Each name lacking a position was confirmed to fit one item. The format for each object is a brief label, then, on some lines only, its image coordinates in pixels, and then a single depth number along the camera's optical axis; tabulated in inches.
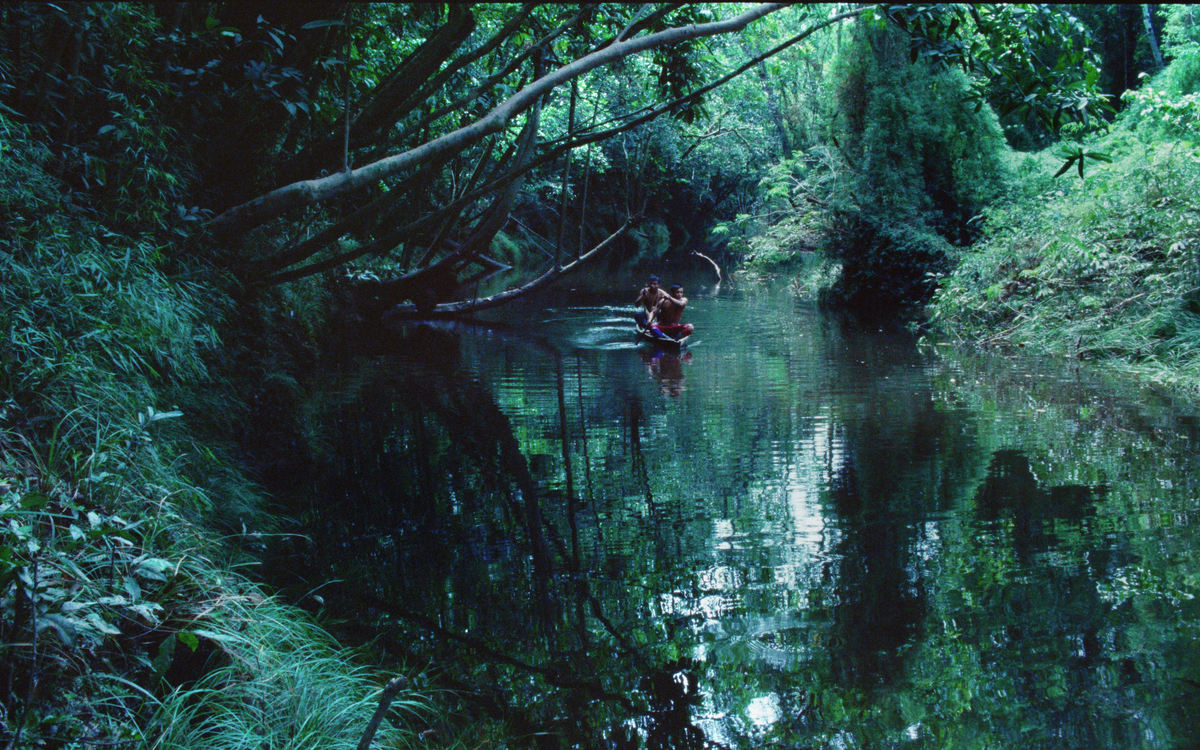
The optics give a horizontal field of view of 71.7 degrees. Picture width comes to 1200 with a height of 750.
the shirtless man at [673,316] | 581.0
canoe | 570.9
